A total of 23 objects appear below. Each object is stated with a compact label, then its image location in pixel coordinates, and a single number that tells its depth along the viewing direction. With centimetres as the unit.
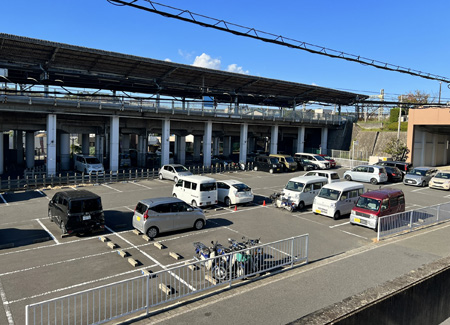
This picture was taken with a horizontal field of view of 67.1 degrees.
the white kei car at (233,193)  1908
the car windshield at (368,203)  1539
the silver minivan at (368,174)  2827
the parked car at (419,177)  2783
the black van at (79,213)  1329
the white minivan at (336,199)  1691
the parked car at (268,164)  3459
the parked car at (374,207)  1518
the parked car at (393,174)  2980
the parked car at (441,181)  2634
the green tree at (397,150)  3900
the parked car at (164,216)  1353
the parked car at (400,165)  3236
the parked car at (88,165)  2972
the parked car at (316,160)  3766
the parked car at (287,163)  3569
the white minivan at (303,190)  1883
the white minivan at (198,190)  1833
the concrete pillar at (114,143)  3167
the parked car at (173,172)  2762
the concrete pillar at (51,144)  2791
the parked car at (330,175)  2427
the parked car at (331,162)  3950
